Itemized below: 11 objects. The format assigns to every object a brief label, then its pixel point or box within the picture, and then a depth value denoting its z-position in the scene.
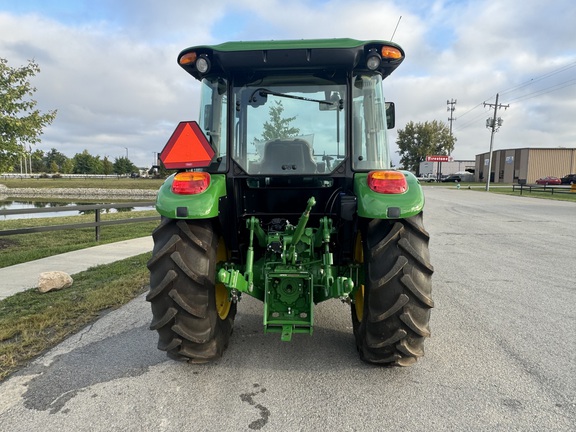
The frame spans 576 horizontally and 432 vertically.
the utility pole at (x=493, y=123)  38.91
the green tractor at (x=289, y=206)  2.89
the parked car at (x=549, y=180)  50.34
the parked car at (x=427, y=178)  65.03
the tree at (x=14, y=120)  7.97
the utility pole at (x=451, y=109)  69.00
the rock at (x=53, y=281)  5.25
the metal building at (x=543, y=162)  58.47
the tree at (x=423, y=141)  63.28
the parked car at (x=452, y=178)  64.06
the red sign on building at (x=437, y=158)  63.19
